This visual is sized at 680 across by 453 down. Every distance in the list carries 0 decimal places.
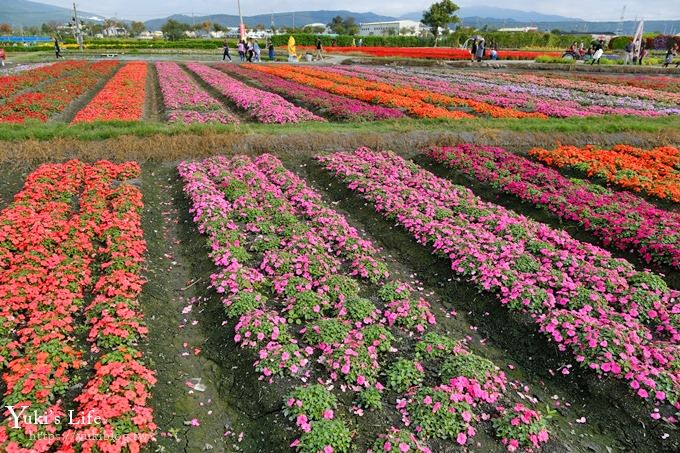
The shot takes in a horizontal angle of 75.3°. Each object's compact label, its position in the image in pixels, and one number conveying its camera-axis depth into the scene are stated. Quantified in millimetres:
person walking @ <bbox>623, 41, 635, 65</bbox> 48272
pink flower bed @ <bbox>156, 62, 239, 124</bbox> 19922
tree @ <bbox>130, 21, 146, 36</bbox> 167300
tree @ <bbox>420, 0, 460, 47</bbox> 97562
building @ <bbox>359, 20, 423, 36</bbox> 167350
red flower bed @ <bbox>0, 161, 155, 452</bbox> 5008
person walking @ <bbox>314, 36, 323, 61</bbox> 55847
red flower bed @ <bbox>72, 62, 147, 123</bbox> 19222
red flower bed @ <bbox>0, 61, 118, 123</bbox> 19625
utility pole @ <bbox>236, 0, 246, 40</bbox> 55016
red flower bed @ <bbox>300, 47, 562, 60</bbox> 57716
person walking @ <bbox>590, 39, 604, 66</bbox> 47250
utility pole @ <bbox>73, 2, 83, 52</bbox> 65019
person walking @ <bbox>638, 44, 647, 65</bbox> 50844
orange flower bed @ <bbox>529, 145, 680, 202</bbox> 12922
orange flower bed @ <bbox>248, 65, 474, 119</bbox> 21516
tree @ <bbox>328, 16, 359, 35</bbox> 153000
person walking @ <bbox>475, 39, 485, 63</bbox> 51594
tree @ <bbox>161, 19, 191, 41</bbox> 123931
